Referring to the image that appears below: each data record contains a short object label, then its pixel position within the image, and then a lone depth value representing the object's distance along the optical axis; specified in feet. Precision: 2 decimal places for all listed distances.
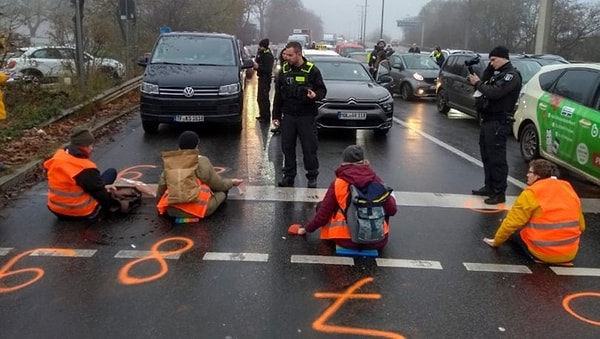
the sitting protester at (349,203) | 16.17
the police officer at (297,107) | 22.35
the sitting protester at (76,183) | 18.11
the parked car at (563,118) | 23.40
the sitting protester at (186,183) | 18.53
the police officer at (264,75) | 41.04
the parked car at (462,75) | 43.74
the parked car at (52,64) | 45.14
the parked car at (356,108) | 34.27
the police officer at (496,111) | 20.98
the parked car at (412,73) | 59.26
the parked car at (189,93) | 33.99
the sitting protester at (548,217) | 16.01
